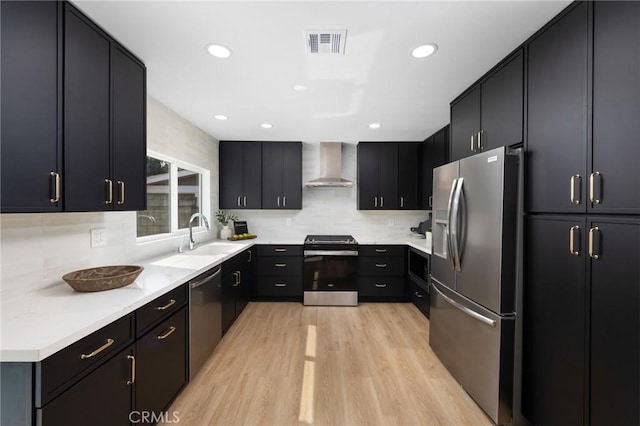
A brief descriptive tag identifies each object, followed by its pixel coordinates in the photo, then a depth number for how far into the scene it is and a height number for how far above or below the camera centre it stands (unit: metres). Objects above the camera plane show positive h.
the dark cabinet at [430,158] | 3.21 +0.74
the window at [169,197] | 2.55 +0.15
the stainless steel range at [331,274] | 3.54 -0.89
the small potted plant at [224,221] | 3.83 -0.17
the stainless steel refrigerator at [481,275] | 1.54 -0.43
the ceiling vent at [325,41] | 1.46 +1.04
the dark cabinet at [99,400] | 0.94 -0.80
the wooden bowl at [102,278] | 1.36 -0.41
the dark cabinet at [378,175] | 3.96 +0.58
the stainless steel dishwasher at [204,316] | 1.89 -0.90
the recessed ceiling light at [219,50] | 1.59 +1.04
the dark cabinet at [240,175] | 3.91 +0.55
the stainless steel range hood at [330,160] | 3.96 +0.81
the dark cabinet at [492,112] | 1.60 +0.74
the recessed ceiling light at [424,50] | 1.57 +1.04
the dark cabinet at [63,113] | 1.05 +0.48
